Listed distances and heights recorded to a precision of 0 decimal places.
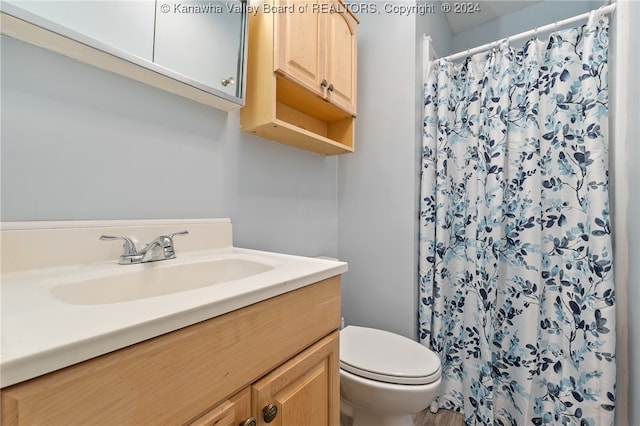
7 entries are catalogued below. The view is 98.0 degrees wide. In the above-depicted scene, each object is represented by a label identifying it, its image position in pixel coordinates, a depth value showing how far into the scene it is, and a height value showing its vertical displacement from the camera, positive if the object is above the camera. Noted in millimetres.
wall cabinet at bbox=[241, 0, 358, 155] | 1062 +586
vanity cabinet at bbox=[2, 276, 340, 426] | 316 -249
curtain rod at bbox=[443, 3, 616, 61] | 1152 +857
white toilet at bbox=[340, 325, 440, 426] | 972 -597
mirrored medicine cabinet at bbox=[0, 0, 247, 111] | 652 +494
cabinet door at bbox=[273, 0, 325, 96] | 1058 +691
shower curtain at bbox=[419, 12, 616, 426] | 1130 -80
